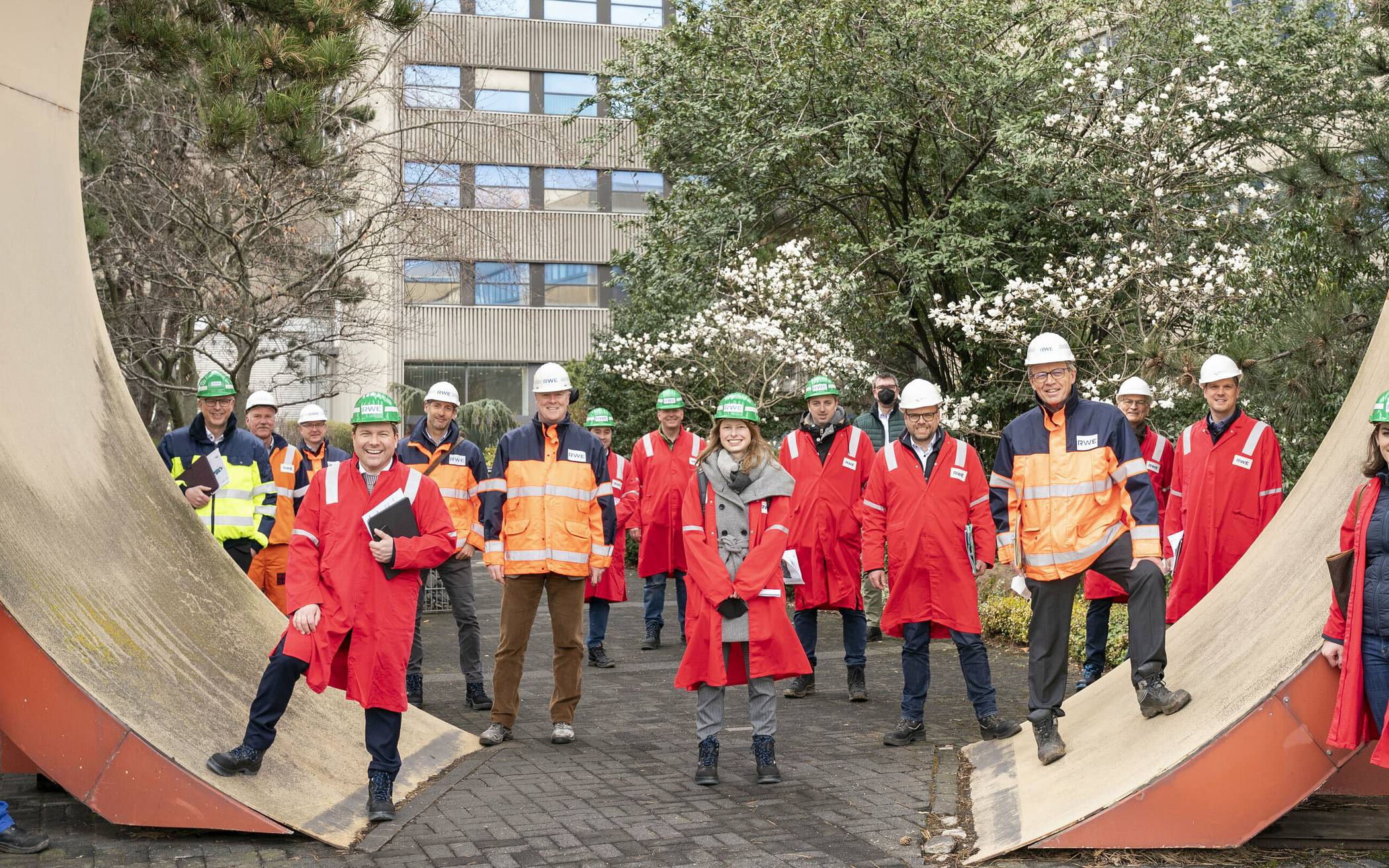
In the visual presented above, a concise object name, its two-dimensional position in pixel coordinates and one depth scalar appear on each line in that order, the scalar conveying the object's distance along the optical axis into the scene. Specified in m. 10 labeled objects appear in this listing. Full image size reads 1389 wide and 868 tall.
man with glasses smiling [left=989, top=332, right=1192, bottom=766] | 6.03
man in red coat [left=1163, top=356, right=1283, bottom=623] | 7.83
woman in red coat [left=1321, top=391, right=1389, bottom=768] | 4.86
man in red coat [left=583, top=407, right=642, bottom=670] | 10.58
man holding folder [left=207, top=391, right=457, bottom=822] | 5.73
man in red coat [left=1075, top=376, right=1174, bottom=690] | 8.63
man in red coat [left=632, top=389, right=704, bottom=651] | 11.83
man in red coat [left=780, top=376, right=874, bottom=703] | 9.05
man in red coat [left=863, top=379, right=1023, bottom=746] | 7.57
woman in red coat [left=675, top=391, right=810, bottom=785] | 6.58
